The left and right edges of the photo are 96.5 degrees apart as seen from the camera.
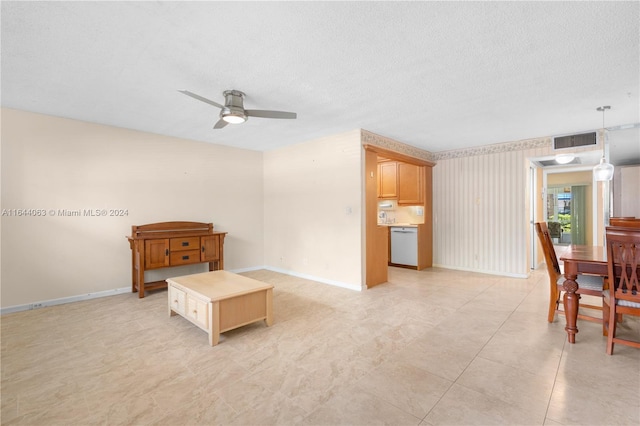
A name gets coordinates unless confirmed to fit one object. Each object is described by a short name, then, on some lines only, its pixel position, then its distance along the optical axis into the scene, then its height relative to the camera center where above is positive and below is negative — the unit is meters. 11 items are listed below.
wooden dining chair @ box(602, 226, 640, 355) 2.19 -0.51
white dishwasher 5.67 -0.66
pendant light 3.54 +0.50
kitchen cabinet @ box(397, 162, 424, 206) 5.80 +0.58
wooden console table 4.07 -0.52
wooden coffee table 2.62 -0.88
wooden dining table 2.52 -0.56
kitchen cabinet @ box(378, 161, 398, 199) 6.11 +0.73
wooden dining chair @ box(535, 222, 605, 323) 2.71 -0.68
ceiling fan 2.82 +1.01
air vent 4.26 +1.10
